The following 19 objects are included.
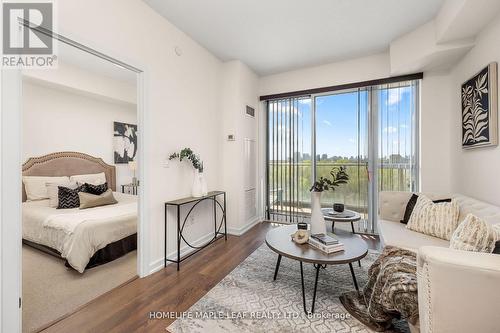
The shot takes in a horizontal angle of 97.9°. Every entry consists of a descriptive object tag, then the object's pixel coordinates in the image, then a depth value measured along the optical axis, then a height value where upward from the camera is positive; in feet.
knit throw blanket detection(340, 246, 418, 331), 4.25 -2.69
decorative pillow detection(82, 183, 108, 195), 9.99 -1.02
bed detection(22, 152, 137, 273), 7.37 -2.25
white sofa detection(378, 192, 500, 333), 3.11 -1.86
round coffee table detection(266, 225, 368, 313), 5.28 -2.25
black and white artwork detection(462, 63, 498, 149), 6.48 +1.85
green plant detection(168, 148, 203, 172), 8.63 +0.39
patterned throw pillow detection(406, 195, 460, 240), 6.77 -1.72
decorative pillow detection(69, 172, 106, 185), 10.88 -0.60
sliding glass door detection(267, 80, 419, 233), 10.60 +1.09
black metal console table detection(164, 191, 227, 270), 8.00 -2.30
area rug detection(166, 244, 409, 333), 5.10 -3.72
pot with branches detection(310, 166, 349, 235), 6.80 -1.14
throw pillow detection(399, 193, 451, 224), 8.23 -1.59
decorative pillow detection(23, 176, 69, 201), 9.48 -0.87
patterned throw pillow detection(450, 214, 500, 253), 4.13 -1.40
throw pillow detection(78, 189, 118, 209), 9.38 -1.45
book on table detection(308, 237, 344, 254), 5.65 -2.15
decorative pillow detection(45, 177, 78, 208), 9.51 -1.12
